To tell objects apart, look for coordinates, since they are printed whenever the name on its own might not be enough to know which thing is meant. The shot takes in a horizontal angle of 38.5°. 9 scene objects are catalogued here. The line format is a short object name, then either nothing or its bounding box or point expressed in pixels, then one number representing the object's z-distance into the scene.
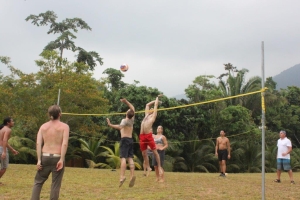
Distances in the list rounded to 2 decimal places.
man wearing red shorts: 10.55
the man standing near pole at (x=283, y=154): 12.33
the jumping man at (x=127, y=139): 9.41
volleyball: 12.29
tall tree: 33.66
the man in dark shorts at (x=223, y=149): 14.42
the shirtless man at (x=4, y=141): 9.13
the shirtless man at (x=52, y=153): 5.77
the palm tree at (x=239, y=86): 32.41
